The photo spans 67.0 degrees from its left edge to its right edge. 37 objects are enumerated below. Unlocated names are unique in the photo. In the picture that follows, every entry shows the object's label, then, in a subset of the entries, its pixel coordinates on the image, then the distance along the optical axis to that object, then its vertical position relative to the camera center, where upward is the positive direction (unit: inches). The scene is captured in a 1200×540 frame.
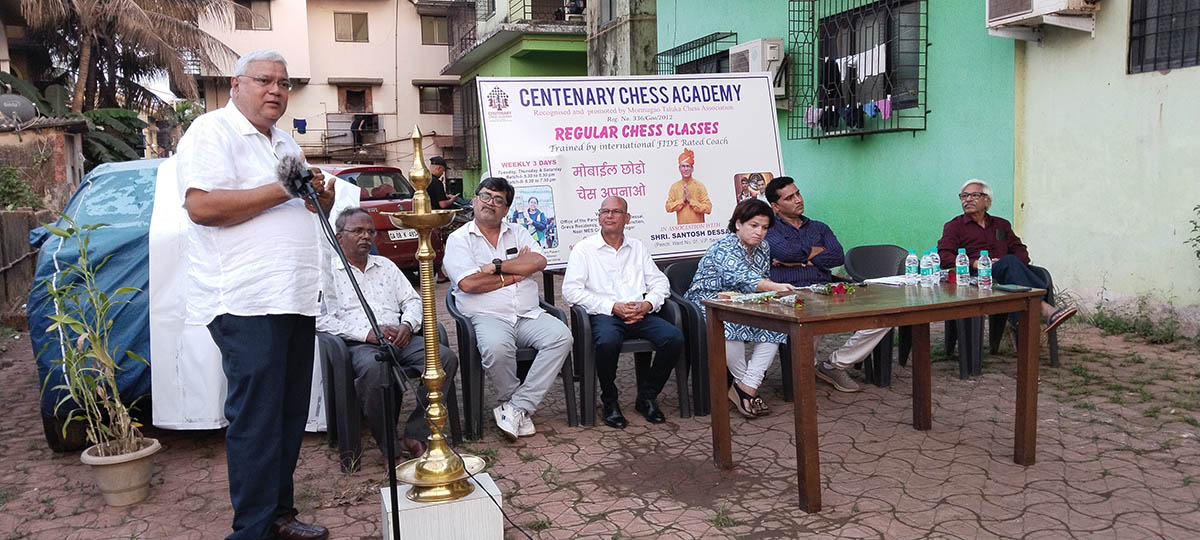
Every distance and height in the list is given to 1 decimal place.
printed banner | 218.8 +1.8
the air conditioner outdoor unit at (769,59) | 368.2 +38.9
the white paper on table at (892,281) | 176.0 -25.5
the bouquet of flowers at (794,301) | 146.8 -24.4
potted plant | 146.6 -36.6
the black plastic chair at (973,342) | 211.8 -46.2
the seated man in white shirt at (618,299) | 188.2 -30.1
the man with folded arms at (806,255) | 210.2 -23.9
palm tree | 724.7 +111.8
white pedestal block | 117.8 -46.8
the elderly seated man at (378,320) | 164.2 -30.0
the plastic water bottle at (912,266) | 183.0 -23.9
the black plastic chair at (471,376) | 179.3 -42.2
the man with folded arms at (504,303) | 181.0 -29.5
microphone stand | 98.8 -20.9
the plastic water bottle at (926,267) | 182.5 -23.5
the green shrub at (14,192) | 434.6 -7.8
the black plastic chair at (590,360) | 186.9 -41.5
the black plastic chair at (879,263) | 233.0 -29.1
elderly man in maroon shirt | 219.5 -22.5
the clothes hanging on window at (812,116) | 357.7 +14.6
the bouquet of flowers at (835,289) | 163.5 -24.8
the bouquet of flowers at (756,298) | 154.7 -24.7
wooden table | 135.3 -26.9
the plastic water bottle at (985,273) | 163.1 -23.9
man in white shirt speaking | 114.0 -11.9
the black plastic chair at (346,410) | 163.9 -44.2
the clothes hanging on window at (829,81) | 346.0 +27.4
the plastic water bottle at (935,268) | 176.7 -23.5
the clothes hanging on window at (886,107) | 317.4 +15.3
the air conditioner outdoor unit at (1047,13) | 240.8 +35.6
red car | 385.7 -16.3
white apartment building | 1049.5 +107.1
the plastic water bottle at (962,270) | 172.0 -23.7
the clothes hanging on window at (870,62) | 323.0 +32.4
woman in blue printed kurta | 191.3 -27.0
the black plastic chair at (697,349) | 194.1 -41.3
